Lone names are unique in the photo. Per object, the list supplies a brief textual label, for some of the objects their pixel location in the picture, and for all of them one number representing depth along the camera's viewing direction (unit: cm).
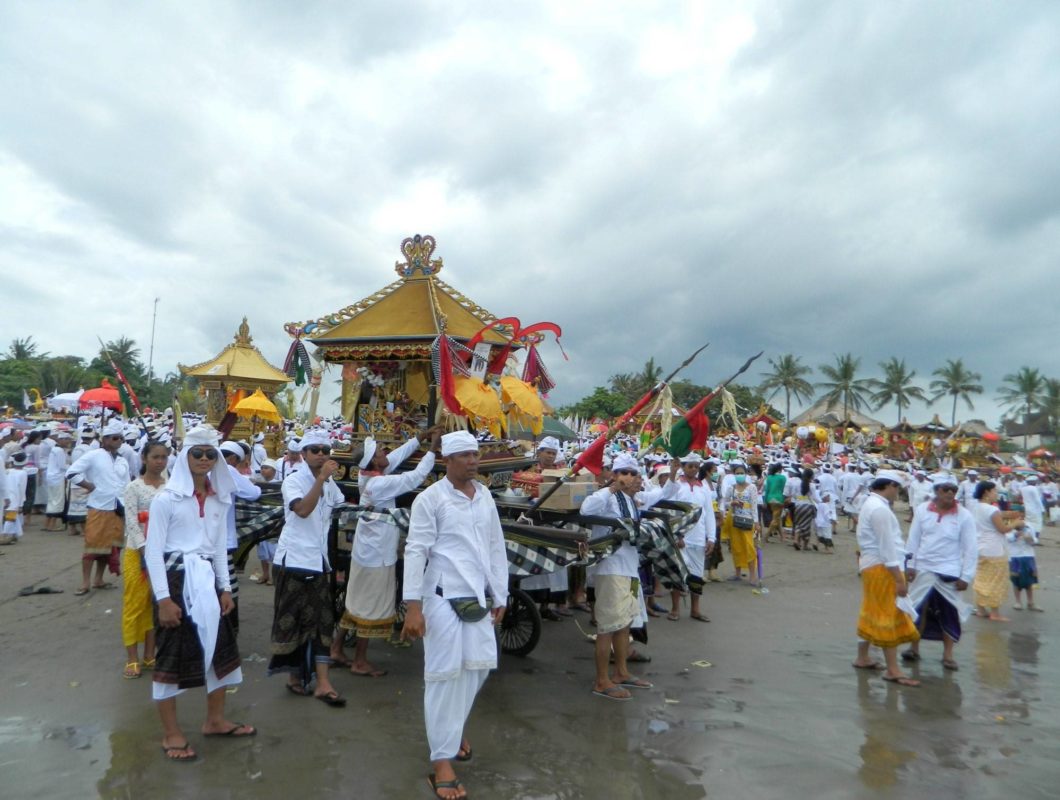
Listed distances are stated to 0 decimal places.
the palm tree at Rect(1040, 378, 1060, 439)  5541
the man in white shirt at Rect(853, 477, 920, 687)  565
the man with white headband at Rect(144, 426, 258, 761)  389
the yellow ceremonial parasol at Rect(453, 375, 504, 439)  600
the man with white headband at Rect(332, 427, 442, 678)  543
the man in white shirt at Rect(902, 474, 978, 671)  621
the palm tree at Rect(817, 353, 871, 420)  5972
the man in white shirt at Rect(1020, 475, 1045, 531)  1241
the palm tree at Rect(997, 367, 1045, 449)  5891
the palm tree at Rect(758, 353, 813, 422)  6150
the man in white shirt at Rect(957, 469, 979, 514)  1406
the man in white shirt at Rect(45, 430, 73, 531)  1176
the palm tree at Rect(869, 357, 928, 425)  6150
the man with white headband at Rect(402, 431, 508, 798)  373
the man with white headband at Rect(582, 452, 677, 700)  530
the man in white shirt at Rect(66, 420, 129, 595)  735
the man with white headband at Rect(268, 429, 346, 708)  483
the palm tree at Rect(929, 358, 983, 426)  6200
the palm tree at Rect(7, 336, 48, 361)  5716
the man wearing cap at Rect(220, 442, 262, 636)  528
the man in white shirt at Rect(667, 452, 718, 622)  809
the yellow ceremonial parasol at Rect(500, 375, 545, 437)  635
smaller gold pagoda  1992
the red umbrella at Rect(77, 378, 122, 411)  1411
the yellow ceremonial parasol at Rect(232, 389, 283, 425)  1290
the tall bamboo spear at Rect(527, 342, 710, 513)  553
